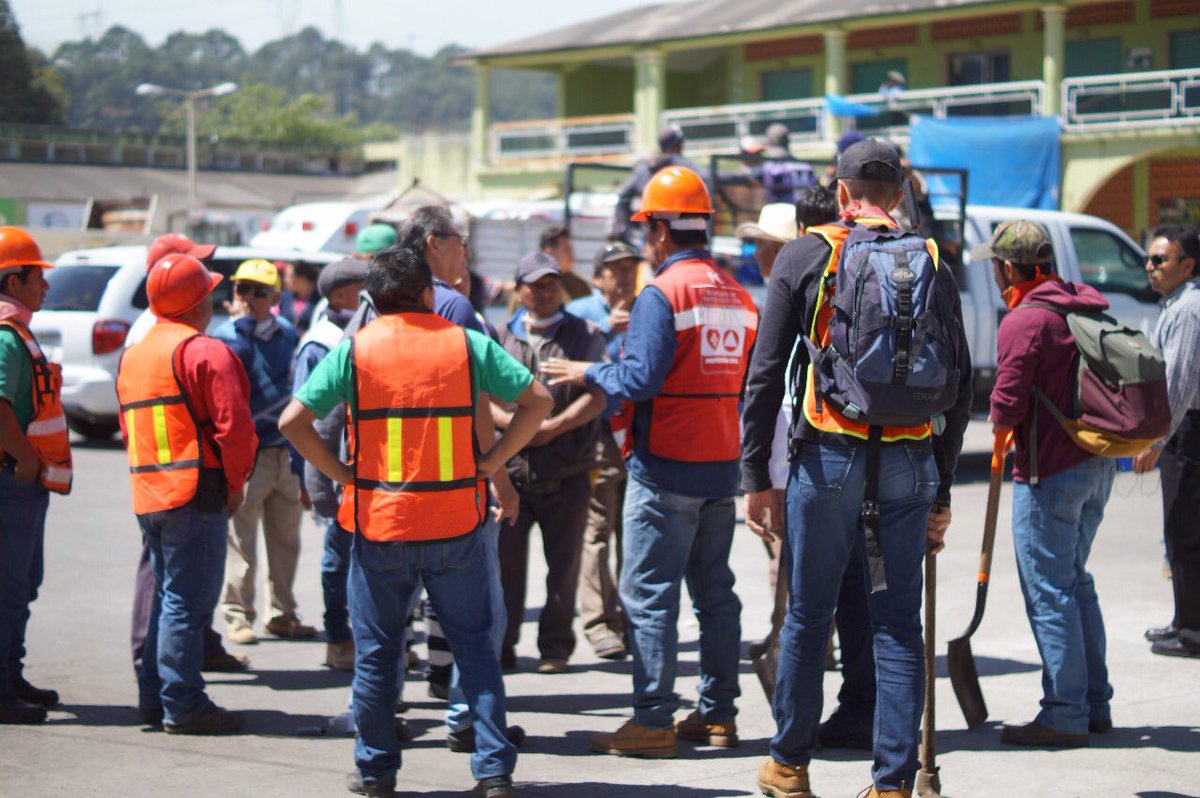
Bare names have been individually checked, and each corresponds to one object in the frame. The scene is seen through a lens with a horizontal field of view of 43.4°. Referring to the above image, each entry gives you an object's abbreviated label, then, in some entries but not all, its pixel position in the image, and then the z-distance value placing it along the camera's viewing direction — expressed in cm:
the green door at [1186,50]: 2171
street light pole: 4236
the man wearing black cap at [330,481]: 679
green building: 2823
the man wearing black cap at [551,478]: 740
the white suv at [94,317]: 1511
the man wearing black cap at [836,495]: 487
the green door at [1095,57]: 3017
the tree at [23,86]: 3384
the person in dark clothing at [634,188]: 1246
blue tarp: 2538
